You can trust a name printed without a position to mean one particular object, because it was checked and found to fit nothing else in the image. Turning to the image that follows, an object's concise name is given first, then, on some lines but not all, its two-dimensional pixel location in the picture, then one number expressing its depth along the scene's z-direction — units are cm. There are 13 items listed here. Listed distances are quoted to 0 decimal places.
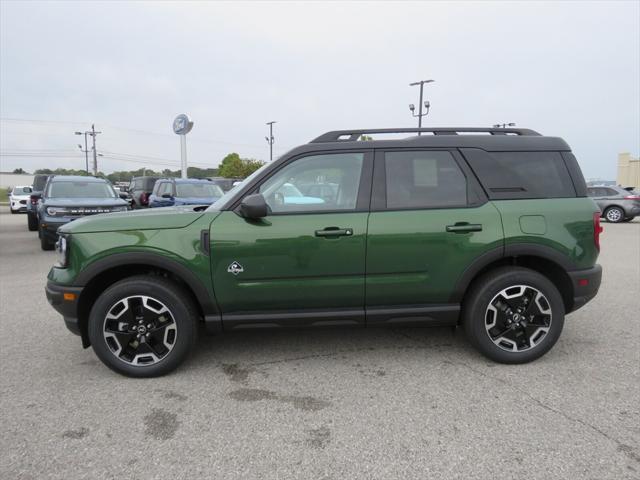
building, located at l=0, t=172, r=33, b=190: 7431
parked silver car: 1784
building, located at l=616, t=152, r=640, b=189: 4125
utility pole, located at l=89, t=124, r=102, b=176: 6554
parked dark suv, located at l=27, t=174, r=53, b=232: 1295
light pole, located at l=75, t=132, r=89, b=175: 7389
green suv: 335
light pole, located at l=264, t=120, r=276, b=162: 4884
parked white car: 2436
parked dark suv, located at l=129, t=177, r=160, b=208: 2001
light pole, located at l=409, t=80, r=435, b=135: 2677
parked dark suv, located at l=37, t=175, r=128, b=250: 927
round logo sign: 2492
